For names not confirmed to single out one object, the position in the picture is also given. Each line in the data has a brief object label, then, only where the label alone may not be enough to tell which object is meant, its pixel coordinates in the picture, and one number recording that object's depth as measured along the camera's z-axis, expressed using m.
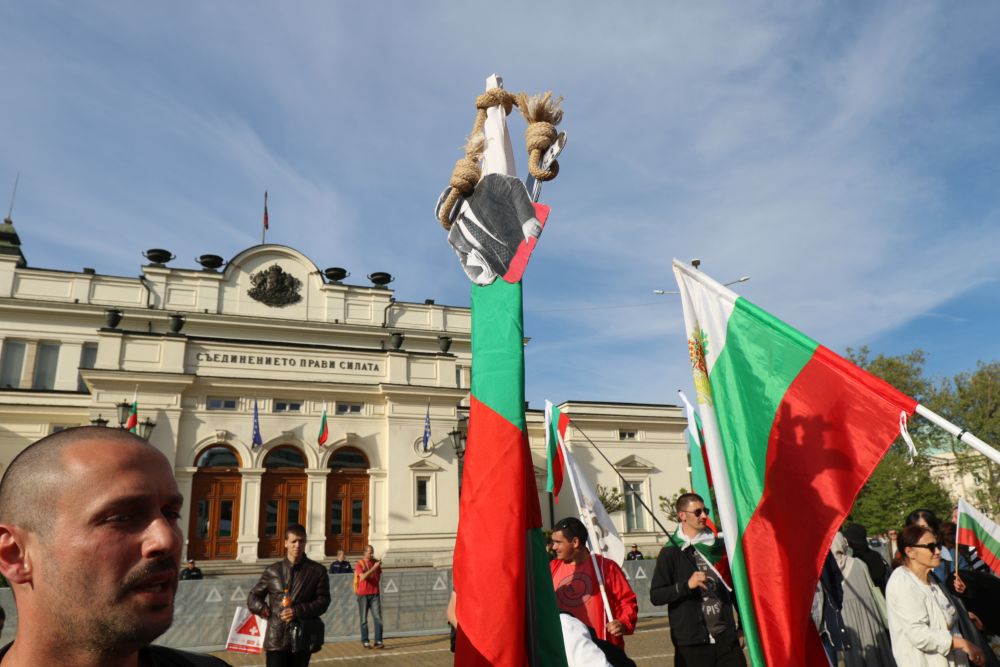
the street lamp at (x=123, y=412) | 17.58
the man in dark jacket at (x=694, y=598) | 5.38
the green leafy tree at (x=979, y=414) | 36.97
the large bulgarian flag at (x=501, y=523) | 3.04
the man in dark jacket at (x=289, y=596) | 6.55
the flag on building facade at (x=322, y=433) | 25.12
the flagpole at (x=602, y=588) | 5.80
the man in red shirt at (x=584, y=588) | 5.87
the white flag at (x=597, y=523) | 8.49
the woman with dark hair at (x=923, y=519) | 5.81
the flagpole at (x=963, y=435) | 3.33
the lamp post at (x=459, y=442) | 20.03
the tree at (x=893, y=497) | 31.86
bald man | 1.33
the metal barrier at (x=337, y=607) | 13.18
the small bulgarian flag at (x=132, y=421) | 19.84
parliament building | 24.53
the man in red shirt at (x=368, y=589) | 13.21
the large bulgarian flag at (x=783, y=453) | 3.77
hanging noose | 3.69
